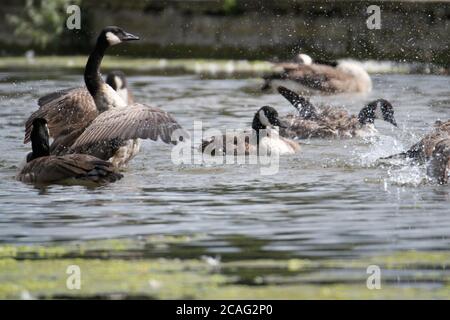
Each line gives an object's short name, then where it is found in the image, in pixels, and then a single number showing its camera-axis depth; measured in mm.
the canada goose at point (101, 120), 12492
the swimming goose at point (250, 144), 14078
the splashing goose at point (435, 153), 11438
